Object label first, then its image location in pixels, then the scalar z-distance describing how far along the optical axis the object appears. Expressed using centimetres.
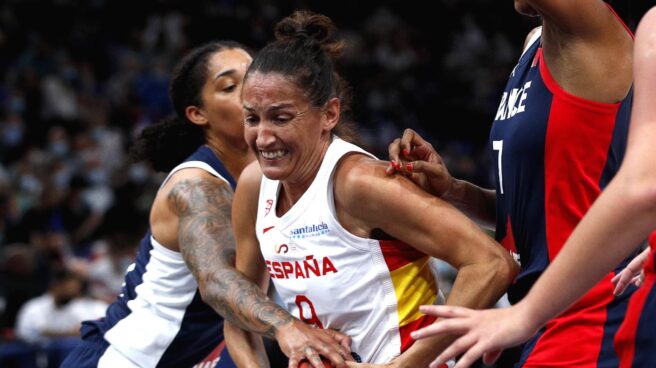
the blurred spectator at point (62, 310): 891
